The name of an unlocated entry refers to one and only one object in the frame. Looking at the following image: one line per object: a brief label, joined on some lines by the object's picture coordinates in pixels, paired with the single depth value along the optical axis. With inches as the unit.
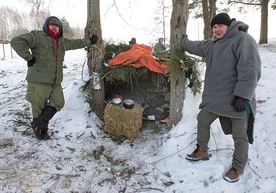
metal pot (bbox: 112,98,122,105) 154.3
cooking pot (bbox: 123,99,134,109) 151.3
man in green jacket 128.0
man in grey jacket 93.4
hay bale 148.9
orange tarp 153.9
